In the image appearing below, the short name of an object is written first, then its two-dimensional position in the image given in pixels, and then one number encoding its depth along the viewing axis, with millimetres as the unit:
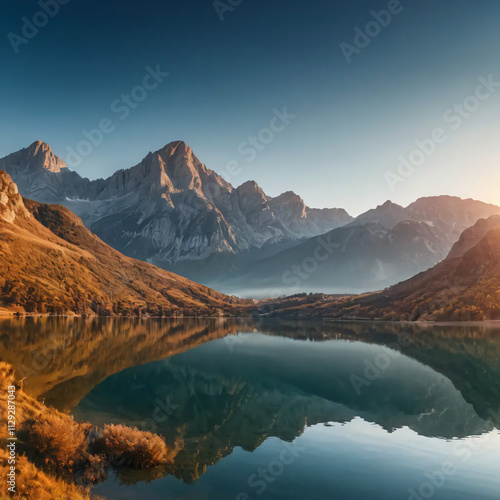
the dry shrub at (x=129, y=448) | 18797
